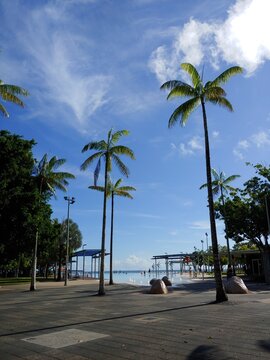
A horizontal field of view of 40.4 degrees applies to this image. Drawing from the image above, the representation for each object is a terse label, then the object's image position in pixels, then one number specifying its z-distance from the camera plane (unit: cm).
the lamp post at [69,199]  4280
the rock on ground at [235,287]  2252
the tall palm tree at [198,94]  1883
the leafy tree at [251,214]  3853
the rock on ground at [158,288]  2441
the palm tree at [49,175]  3341
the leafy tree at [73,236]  7834
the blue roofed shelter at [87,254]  6309
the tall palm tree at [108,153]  2566
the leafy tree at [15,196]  2903
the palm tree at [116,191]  3981
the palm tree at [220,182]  4546
